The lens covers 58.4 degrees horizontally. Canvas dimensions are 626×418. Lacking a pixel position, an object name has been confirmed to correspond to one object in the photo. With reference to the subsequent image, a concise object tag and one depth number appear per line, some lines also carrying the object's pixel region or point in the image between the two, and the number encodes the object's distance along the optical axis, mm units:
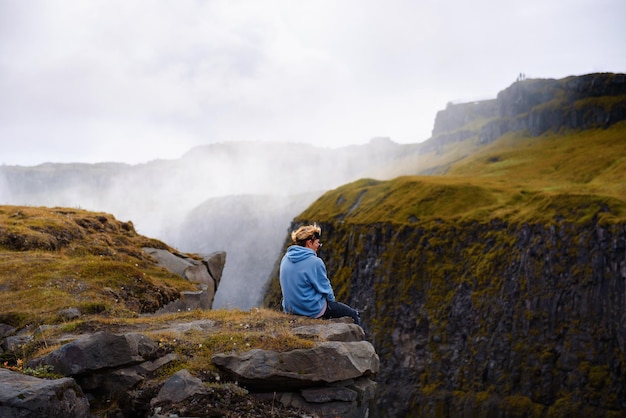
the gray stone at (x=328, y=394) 14555
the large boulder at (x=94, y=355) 14328
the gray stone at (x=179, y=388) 13142
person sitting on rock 18734
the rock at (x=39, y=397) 11102
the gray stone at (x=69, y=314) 21266
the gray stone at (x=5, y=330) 20750
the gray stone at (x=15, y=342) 17859
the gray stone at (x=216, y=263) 43250
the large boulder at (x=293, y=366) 14172
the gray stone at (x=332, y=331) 16703
